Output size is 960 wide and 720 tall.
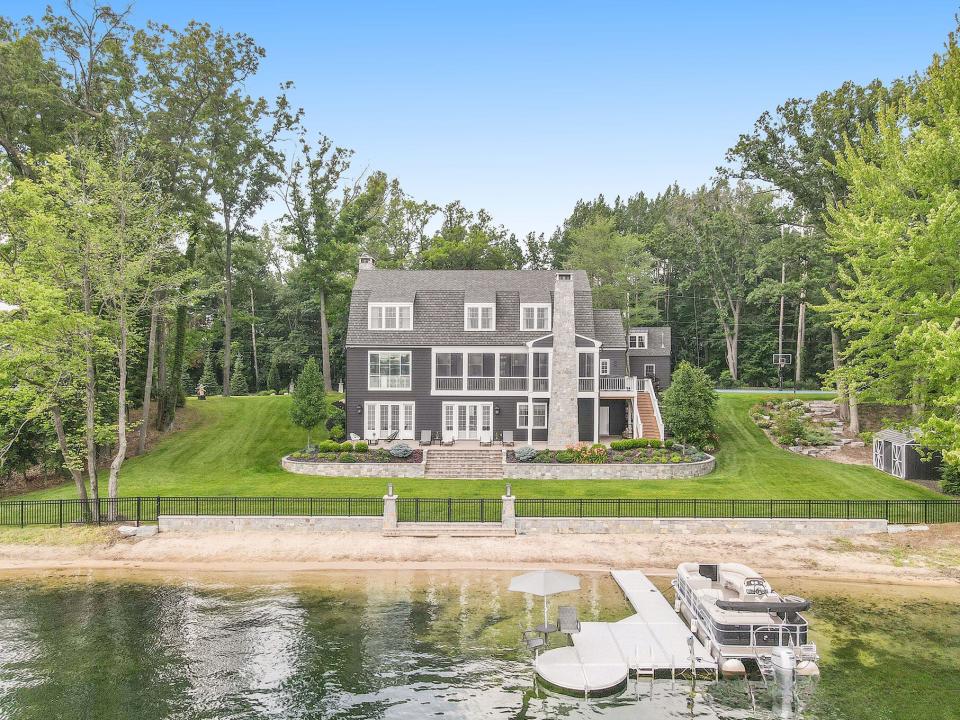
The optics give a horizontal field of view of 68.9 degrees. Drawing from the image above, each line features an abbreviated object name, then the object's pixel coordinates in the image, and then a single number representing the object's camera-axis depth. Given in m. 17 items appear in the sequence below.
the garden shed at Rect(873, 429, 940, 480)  36.12
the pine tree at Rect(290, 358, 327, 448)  42.09
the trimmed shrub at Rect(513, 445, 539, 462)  37.84
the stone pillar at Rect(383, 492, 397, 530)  28.91
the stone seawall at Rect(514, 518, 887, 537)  28.92
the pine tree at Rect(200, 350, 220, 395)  67.44
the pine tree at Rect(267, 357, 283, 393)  69.75
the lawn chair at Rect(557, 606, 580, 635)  18.92
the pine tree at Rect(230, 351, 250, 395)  68.25
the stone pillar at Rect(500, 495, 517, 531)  28.86
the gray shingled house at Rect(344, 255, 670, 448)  43.03
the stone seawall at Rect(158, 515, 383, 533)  29.19
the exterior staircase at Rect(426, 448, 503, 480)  37.34
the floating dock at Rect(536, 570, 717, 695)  17.31
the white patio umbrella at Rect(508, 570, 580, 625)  19.31
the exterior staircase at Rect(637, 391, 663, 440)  42.69
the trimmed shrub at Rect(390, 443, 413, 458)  38.25
